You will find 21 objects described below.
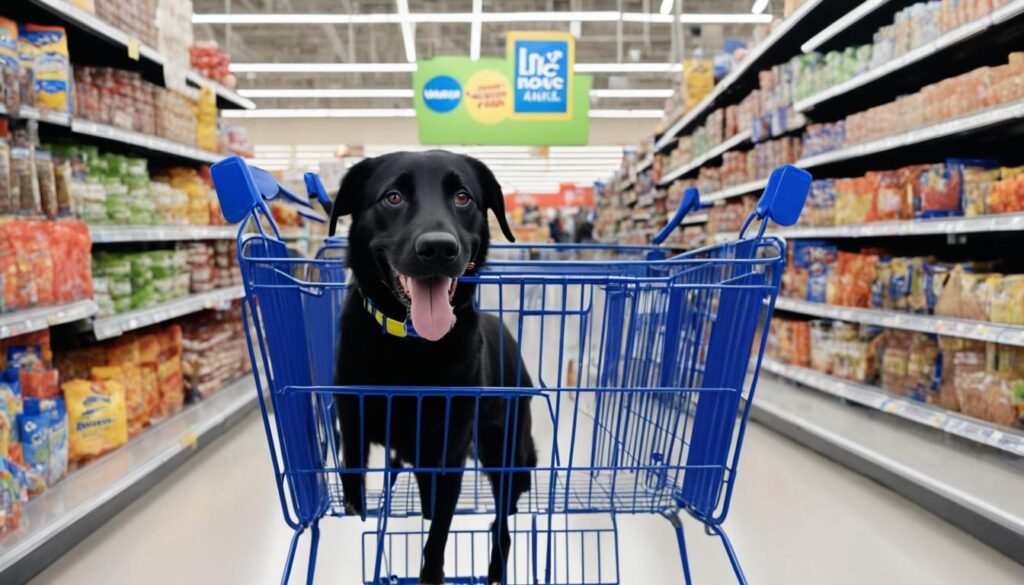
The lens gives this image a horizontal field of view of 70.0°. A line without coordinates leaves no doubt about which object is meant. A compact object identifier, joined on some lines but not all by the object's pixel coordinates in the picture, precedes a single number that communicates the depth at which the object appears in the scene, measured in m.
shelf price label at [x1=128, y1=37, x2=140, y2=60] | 3.11
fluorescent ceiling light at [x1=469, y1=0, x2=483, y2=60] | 9.55
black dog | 1.21
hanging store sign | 9.41
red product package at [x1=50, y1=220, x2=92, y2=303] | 2.60
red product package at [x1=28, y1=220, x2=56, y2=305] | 2.44
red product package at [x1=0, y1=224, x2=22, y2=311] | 2.27
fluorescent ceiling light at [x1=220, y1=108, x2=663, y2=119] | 16.34
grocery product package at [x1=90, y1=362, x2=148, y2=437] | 2.97
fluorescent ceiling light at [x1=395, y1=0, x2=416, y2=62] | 9.40
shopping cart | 1.17
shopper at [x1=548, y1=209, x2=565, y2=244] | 11.12
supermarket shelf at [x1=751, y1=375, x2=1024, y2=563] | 2.29
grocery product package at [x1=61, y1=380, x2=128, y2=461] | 2.71
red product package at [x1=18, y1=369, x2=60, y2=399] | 2.43
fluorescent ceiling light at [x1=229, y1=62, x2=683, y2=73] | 11.80
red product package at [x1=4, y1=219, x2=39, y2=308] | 2.34
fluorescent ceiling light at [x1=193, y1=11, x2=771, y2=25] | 9.15
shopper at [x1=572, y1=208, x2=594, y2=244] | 9.36
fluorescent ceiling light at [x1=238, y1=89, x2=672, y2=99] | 14.22
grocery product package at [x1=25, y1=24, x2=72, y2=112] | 2.69
